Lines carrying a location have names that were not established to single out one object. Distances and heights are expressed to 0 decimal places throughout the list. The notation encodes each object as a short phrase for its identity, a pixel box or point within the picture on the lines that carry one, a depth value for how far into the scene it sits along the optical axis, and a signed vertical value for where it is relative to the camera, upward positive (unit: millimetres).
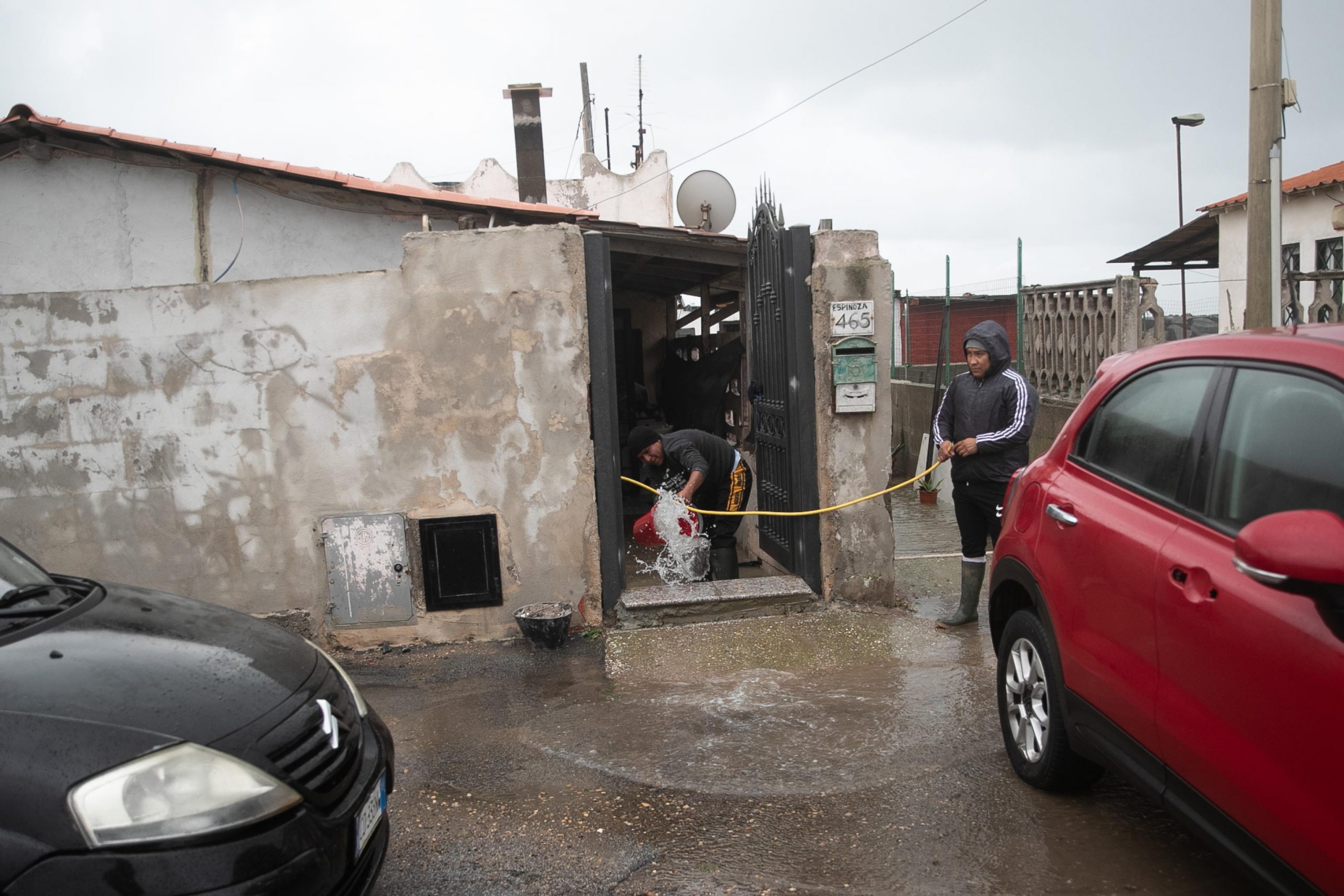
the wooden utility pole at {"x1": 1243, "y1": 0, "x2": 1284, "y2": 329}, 7027 +1318
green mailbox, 5957 -113
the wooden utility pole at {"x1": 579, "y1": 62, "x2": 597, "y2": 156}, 33125 +8930
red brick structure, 20906 +801
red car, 2084 -700
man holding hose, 5469 -507
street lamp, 18500 +4368
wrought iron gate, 6031 -134
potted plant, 11648 -1704
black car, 2051 -898
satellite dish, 11617 +2027
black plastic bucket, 5668 -1520
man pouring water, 7152 -859
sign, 5941 +237
